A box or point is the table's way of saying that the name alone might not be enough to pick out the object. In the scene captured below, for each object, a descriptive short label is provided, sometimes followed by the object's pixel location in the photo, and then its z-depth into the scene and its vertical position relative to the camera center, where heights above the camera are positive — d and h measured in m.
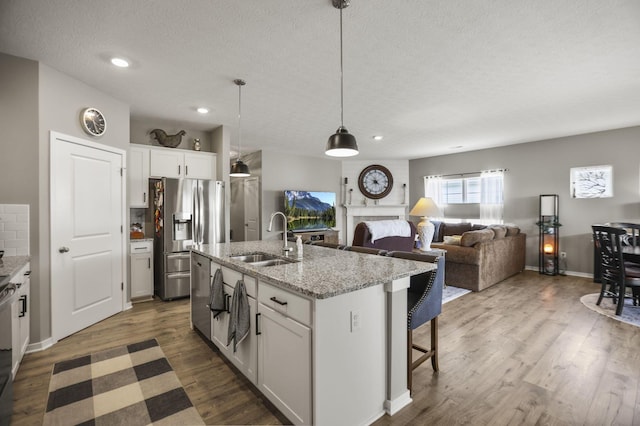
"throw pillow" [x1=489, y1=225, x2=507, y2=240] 5.06 -0.37
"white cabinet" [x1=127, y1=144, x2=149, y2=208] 4.14 +0.48
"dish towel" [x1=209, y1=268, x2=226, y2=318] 2.41 -0.69
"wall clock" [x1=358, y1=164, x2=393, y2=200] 8.14 +0.79
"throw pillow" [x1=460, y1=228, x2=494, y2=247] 4.58 -0.43
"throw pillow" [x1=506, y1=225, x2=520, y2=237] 5.59 -0.39
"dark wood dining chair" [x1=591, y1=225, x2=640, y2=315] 3.36 -0.69
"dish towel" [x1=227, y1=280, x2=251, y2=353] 2.03 -0.73
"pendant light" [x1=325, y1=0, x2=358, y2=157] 2.23 +0.50
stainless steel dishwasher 2.78 -0.81
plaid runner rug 1.86 -1.28
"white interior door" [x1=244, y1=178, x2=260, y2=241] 6.69 +0.03
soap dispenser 2.48 -0.31
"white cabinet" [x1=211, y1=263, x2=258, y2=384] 2.02 -0.95
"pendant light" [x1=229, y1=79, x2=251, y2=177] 3.69 +0.51
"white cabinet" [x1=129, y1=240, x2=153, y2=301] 4.02 -0.81
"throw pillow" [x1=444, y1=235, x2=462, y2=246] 4.97 -0.52
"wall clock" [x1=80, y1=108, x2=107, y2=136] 3.17 +0.97
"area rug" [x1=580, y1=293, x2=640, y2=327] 3.35 -1.21
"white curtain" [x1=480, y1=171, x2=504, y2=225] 6.48 +0.29
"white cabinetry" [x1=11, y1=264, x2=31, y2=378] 2.12 -0.80
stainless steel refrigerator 4.07 -0.21
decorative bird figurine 4.48 +1.09
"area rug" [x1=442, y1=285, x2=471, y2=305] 4.21 -1.23
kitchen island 1.55 -0.73
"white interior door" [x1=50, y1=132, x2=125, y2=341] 2.93 -0.25
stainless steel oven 1.54 -0.77
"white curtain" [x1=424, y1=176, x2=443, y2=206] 7.58 +0.56
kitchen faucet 2.74 -0.35
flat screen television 6.68 +0.00
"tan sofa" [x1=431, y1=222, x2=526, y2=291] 4.55 -0.76
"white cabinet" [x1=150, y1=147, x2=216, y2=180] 4.36 +0.71
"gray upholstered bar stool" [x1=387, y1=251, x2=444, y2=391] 2.07 -0.69
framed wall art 5.20 +0.50
